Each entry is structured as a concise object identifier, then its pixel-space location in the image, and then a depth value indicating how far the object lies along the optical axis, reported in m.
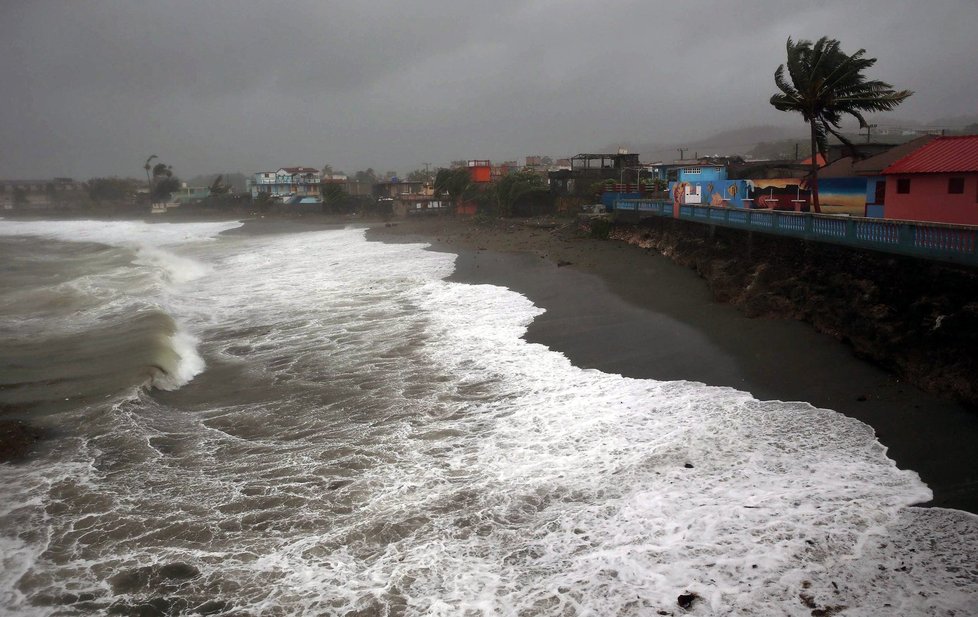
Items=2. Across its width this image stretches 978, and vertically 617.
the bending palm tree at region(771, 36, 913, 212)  19.05
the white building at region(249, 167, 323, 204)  97.19
